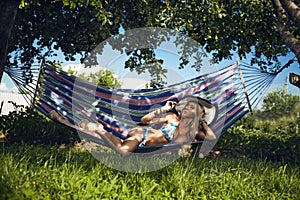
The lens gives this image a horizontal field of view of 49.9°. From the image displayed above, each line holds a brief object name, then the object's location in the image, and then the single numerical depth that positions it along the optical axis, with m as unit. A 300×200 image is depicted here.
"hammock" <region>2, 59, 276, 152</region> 4.27
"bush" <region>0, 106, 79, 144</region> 4.99
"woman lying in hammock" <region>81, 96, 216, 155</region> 3.70
